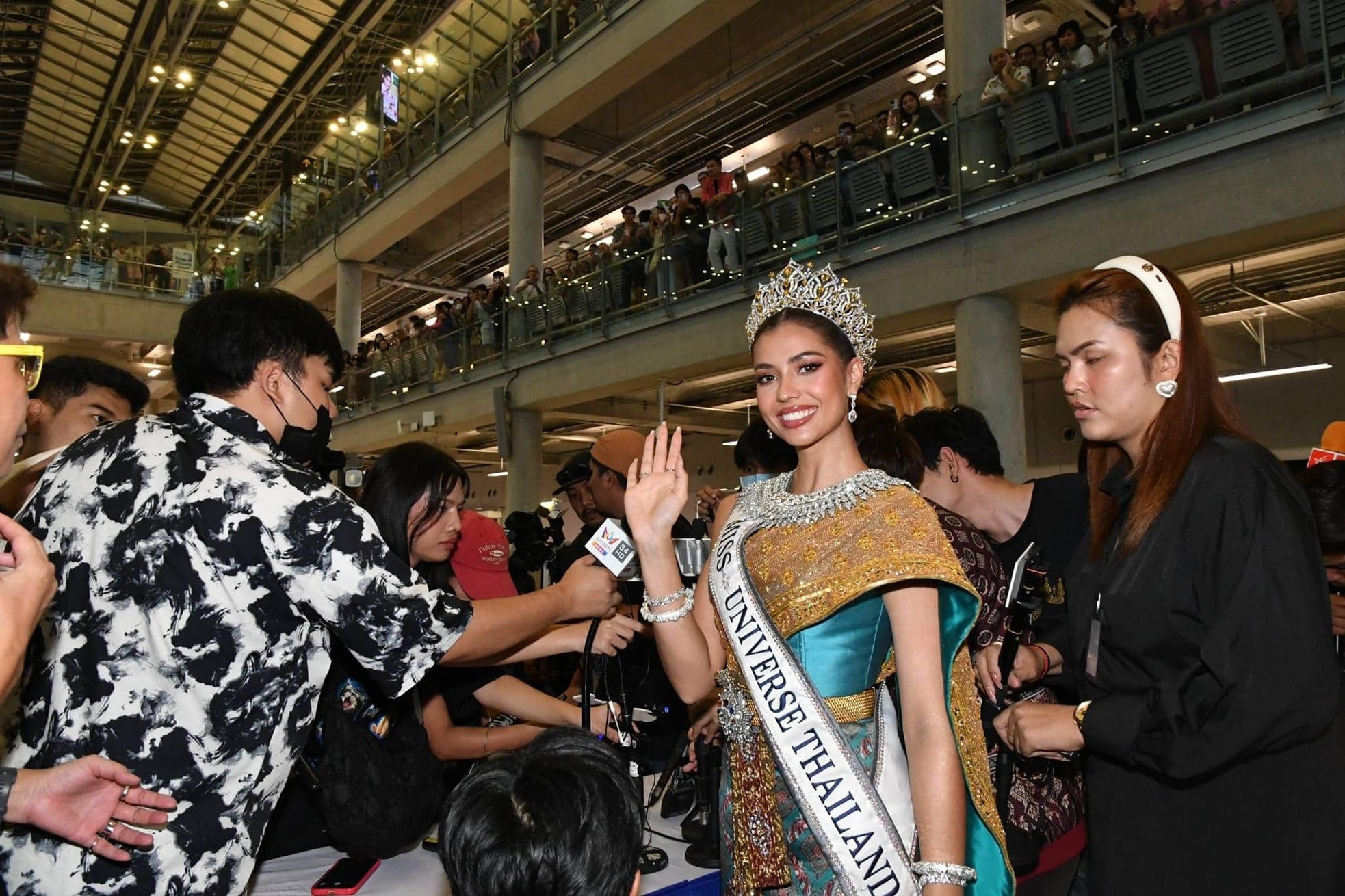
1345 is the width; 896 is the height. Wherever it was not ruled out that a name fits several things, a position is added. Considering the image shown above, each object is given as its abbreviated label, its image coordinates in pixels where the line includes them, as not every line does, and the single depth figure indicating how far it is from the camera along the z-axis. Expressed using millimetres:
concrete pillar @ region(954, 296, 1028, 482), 6887
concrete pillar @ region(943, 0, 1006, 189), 6758
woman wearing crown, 1382
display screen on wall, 15187
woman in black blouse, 1237
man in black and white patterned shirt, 1352
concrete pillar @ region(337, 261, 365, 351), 17062
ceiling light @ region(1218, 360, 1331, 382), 10055
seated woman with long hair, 2221
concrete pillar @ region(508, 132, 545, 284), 12258
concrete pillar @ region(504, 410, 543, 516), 12258
